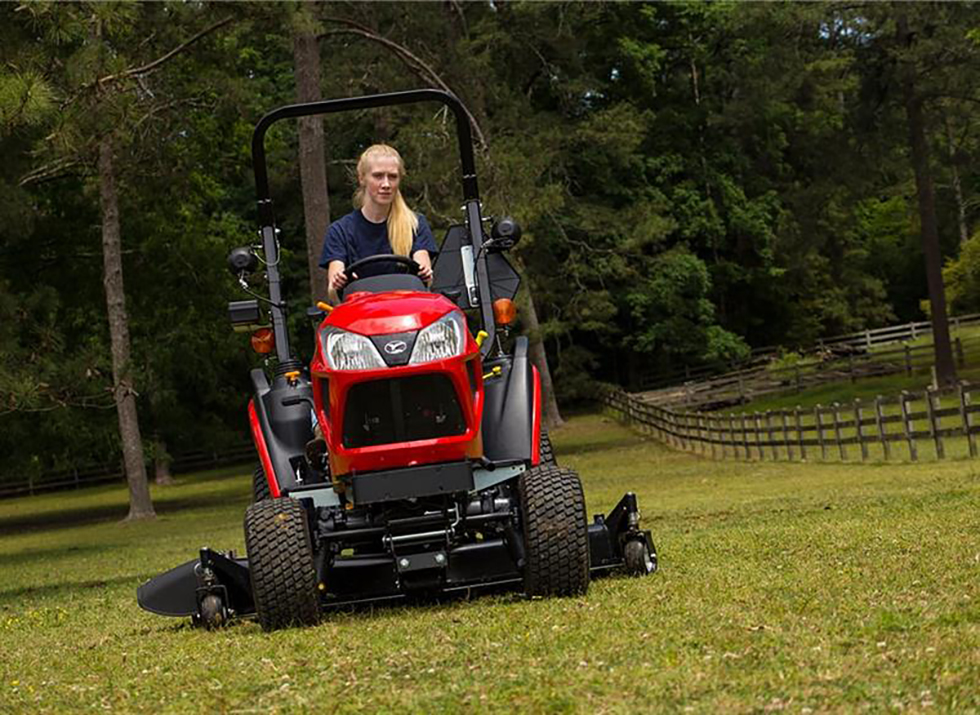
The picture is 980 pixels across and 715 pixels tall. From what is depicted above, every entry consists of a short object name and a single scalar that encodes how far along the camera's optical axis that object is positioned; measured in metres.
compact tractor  9.48
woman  10.64
